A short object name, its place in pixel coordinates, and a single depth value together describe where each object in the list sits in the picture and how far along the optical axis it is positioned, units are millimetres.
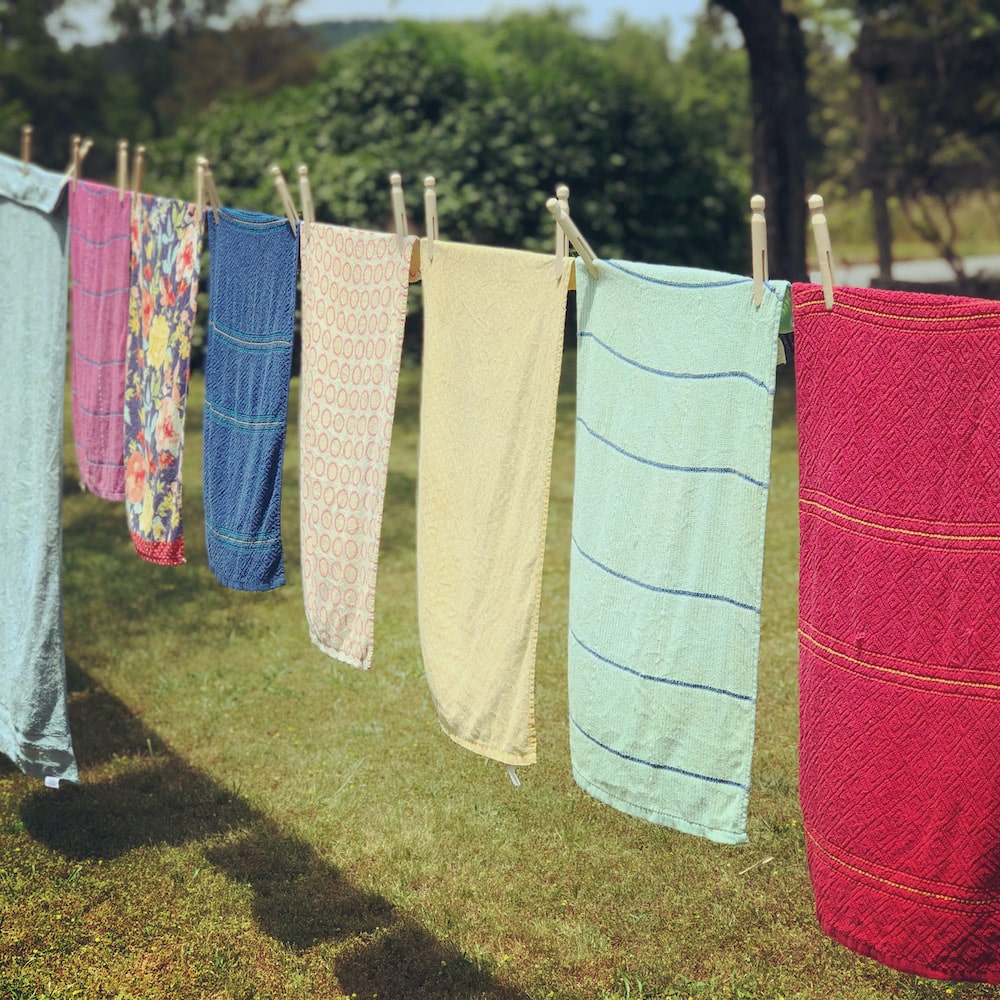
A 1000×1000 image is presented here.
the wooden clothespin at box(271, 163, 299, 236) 2779
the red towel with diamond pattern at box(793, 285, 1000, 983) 1917
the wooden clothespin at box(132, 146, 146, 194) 3377
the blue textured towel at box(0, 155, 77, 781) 3424
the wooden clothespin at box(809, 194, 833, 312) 1919
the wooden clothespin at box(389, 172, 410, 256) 2516
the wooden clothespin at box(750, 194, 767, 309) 1995
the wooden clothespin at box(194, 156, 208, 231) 3018
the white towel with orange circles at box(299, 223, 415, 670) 2689
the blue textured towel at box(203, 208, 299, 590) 2998
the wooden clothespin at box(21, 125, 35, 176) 3768
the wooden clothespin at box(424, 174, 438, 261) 2484
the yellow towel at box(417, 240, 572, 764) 2424
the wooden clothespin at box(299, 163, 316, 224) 2734
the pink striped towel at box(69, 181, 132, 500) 3578
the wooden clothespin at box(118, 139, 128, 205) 3445
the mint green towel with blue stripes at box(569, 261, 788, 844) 2141
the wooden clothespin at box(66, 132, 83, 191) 3482
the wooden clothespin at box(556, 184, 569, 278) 2270
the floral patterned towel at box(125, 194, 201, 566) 3295
